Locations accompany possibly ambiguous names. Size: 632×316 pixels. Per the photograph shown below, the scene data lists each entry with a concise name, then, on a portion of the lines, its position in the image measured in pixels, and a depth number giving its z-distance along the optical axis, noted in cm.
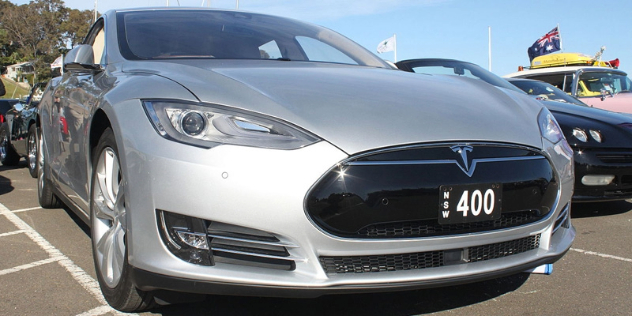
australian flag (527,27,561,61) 1675
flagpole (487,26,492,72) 2566
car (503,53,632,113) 938
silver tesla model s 204
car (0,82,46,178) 708
